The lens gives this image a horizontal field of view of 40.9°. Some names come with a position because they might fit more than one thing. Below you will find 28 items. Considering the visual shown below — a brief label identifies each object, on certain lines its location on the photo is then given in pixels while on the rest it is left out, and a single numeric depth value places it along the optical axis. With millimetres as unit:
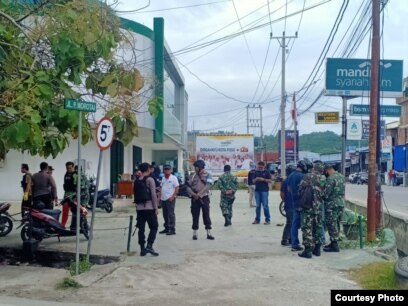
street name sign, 8383
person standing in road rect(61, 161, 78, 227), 12753
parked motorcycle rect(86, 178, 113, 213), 18391
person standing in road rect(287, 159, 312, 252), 10703
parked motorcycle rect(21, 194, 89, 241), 10961
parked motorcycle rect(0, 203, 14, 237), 12517
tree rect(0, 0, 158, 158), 8117
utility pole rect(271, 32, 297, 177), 36656
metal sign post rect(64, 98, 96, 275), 8398
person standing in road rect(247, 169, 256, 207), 19672
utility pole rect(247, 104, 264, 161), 80850
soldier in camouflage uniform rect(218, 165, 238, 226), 14734
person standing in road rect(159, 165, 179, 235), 13258
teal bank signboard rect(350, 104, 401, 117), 13266
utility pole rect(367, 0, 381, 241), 11383
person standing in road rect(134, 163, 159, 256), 10258
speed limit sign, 8953
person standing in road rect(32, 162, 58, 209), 13125
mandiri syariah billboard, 13992
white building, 21188
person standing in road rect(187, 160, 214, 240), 12203
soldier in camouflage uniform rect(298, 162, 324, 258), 9875
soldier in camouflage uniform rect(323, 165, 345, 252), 10430
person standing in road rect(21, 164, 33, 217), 12945
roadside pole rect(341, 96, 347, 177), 13628
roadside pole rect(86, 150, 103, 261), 9054
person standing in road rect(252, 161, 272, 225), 15094
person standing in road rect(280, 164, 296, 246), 11289
